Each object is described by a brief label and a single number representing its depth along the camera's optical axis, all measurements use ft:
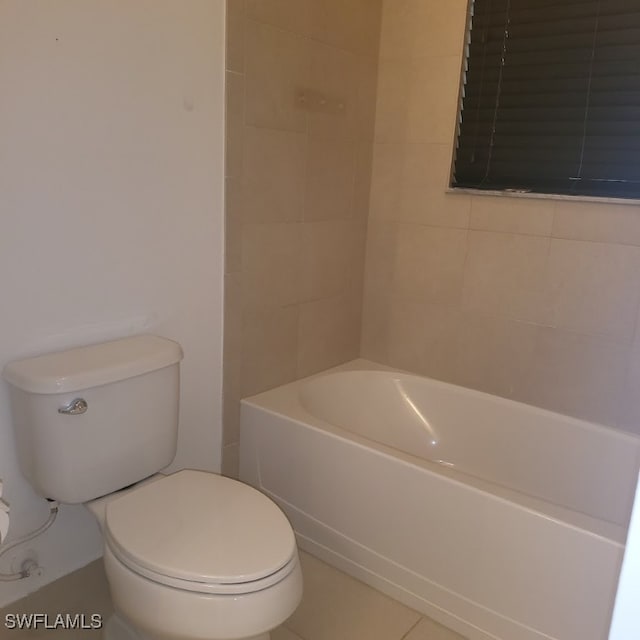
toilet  4.17
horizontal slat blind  6.31
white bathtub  5.06
